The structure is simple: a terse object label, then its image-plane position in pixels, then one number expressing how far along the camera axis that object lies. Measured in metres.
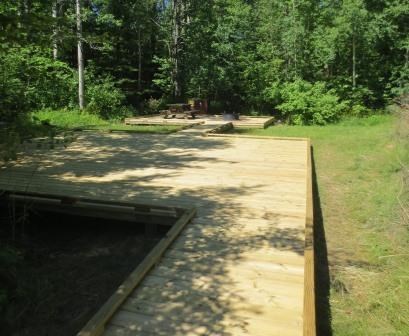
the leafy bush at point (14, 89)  4.20
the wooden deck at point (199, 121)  13.99
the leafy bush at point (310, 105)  15.88
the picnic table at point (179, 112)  15.20
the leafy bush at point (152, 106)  18.55
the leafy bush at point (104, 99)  15.66
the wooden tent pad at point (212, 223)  2.62
